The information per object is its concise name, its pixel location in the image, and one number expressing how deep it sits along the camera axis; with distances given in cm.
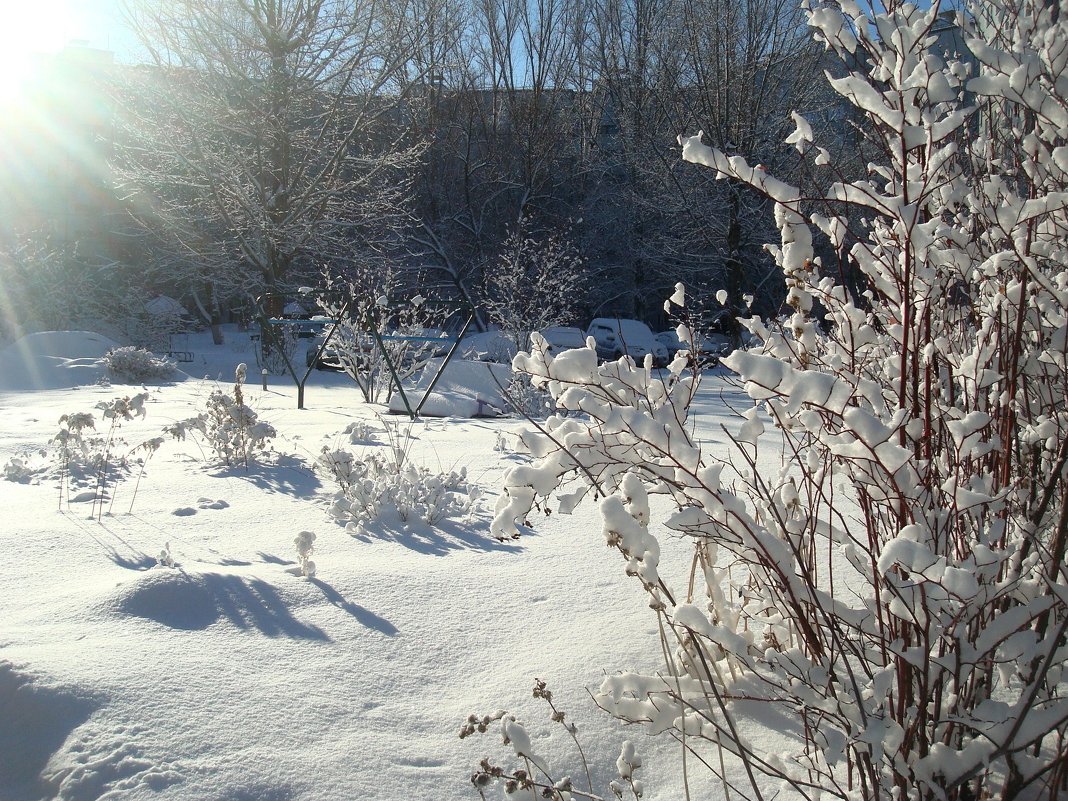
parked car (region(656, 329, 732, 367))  1496
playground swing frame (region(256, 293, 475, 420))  704
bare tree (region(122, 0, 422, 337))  1359
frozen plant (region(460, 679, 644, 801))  120
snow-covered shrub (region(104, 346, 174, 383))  1092
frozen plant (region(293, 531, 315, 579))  246
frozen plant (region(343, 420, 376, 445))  527
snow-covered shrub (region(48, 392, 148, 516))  390
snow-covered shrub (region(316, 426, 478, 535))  333
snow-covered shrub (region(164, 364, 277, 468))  445
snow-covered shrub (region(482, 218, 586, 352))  1115
